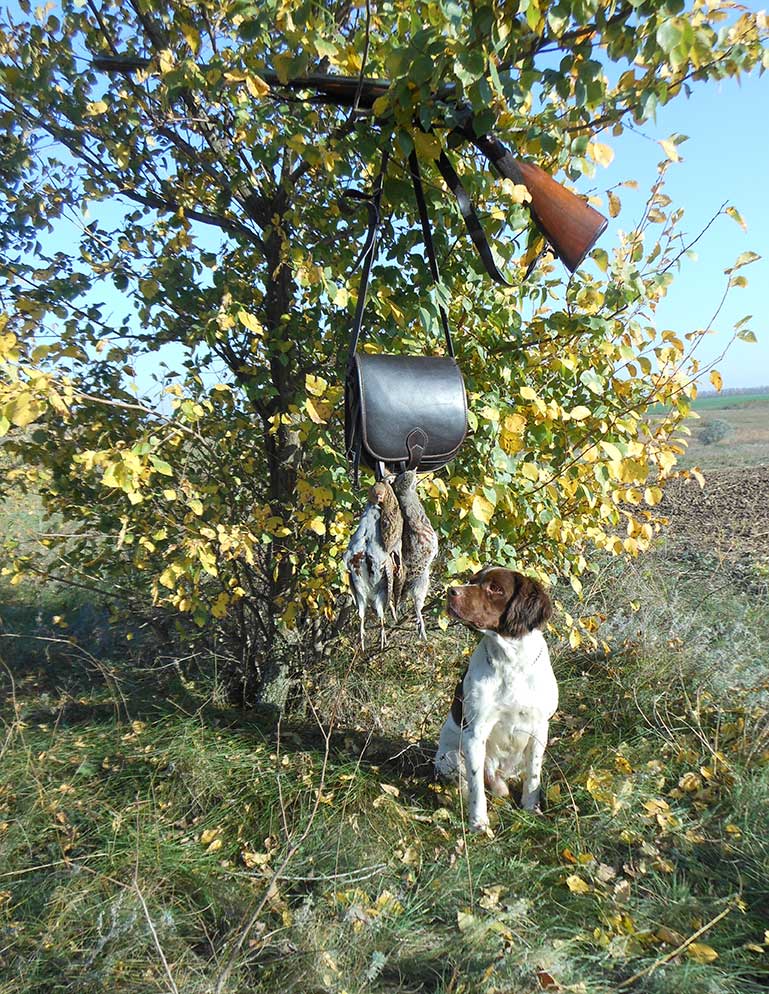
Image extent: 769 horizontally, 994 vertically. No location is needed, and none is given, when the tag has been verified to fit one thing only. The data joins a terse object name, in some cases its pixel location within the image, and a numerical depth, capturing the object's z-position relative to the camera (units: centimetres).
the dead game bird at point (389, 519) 171
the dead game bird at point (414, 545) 176
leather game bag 178
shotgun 186
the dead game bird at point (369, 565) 171
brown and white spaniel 271
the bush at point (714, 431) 2161
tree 203
